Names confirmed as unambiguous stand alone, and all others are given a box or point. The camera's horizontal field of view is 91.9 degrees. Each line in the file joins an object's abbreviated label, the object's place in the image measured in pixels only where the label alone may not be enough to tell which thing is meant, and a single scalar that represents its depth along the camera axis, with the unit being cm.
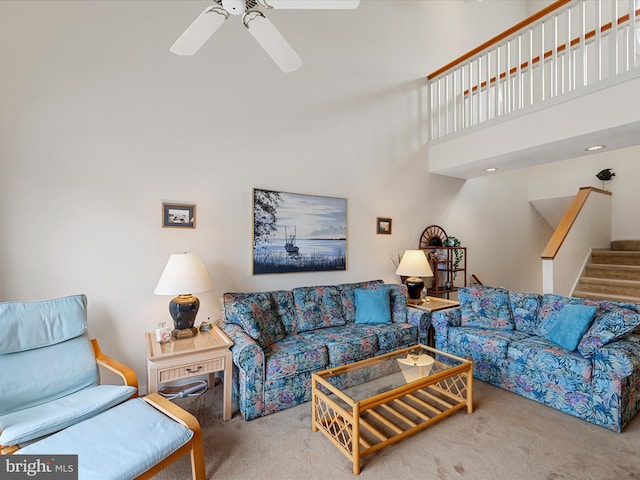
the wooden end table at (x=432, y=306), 354
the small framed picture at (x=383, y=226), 416
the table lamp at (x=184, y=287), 243
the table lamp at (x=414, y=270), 371
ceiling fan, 162
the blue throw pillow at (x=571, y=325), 249
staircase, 408
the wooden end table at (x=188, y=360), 215
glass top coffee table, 193
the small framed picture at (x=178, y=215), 280
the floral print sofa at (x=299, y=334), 237
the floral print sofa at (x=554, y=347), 217
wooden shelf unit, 451
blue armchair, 165
